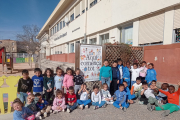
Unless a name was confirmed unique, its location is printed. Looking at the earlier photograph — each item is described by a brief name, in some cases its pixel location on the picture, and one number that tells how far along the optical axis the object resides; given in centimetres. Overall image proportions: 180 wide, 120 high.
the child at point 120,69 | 505
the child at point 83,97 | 387
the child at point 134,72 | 513
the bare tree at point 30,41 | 1356
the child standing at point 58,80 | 404
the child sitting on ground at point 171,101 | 350
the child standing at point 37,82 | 367
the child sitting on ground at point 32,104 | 312
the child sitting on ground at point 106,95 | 409
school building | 562
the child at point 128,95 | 414
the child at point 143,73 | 512
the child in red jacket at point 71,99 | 367
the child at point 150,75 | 489
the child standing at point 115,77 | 479
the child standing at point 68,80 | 407
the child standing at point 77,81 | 423
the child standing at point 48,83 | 383
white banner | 467
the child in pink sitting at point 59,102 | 348
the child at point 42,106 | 338
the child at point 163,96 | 411
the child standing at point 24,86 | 345
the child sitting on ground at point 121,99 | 380
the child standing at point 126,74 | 511
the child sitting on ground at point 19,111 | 271
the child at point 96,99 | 388
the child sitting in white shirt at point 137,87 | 464
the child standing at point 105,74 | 464
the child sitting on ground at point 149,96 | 372
